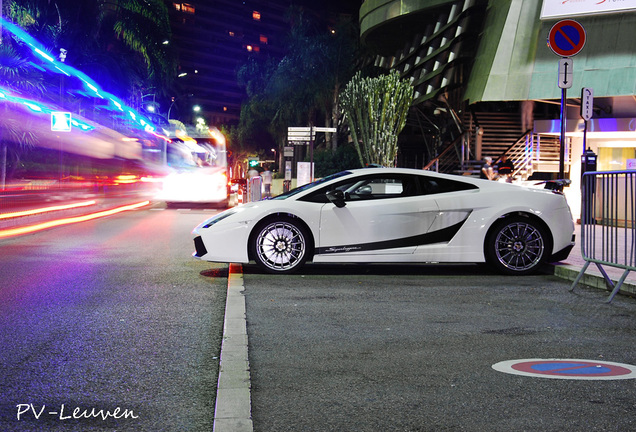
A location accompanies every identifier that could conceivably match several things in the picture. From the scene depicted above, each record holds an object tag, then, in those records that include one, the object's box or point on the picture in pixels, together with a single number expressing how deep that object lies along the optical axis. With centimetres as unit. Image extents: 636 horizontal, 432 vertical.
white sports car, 915
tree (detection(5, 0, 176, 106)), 3625
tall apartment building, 16250
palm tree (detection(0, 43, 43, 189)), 3228
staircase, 3148
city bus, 2636
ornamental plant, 3281
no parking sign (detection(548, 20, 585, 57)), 1137
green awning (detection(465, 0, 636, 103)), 2472
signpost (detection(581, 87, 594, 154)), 1270
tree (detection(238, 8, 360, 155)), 5094
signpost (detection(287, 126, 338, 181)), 2469
